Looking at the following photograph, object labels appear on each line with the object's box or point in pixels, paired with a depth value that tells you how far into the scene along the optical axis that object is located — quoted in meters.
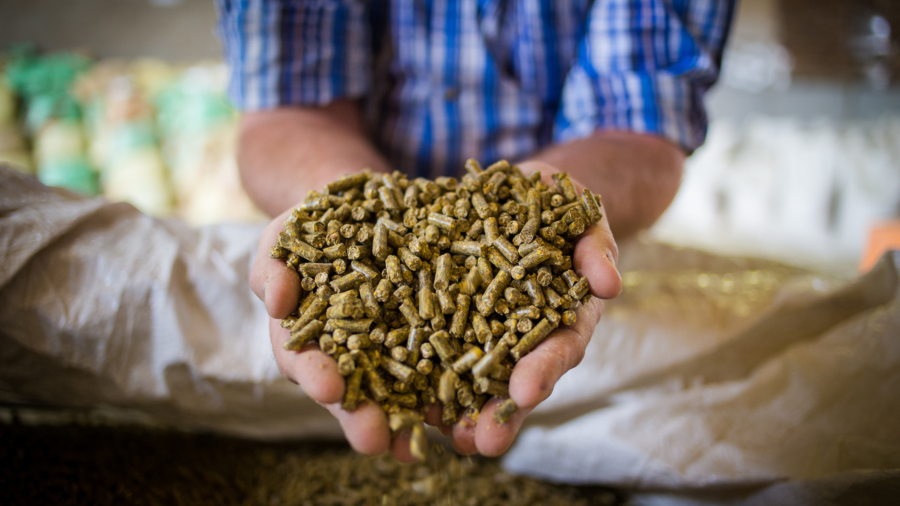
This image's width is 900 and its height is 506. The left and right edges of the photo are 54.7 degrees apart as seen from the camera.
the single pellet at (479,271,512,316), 0.47
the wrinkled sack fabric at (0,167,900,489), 0.57
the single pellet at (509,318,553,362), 0.46
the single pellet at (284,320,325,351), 0.45
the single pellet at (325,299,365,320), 0.46
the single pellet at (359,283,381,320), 0.47
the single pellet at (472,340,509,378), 0.45
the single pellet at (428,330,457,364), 0.46
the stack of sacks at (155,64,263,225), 1.27
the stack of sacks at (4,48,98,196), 1.29
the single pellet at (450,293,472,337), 0.47
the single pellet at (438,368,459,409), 0.45
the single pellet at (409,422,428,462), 0.43
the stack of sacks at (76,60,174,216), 1.31
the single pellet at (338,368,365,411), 0.43
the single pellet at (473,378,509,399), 0.45
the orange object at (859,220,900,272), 0.97
